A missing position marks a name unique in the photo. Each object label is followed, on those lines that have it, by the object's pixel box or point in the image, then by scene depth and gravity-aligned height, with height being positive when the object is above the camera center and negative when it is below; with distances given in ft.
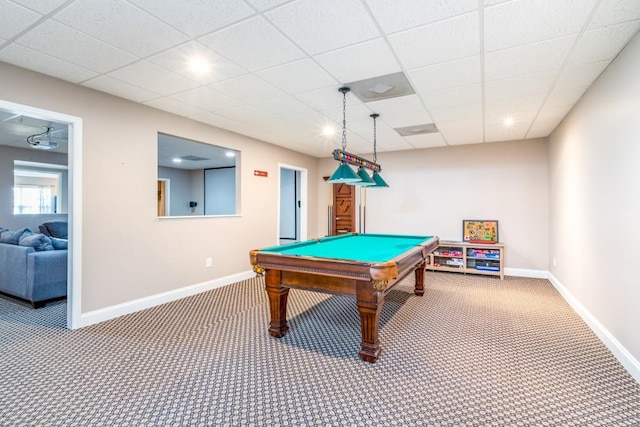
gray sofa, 12.33 -2.18
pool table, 7.82 -1.54
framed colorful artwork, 18.38 -0.93
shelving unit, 17.52 -2.49
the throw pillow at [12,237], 13.72 -1.00
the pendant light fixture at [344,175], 11.05 +1.42
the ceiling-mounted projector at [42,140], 16.87 +4.06
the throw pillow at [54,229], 20.33 -0.97
